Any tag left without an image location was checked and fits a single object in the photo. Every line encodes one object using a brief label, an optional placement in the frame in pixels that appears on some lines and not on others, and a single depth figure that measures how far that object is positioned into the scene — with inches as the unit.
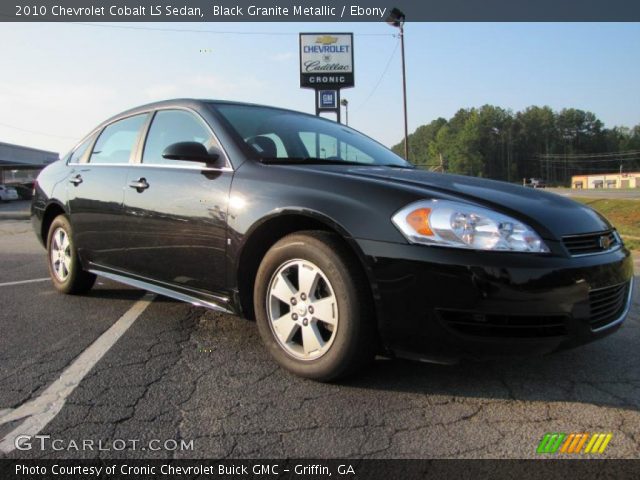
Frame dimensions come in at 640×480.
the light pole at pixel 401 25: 935.0
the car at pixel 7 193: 1425.9
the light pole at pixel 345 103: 1728.0
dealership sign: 842.8
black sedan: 87.7
